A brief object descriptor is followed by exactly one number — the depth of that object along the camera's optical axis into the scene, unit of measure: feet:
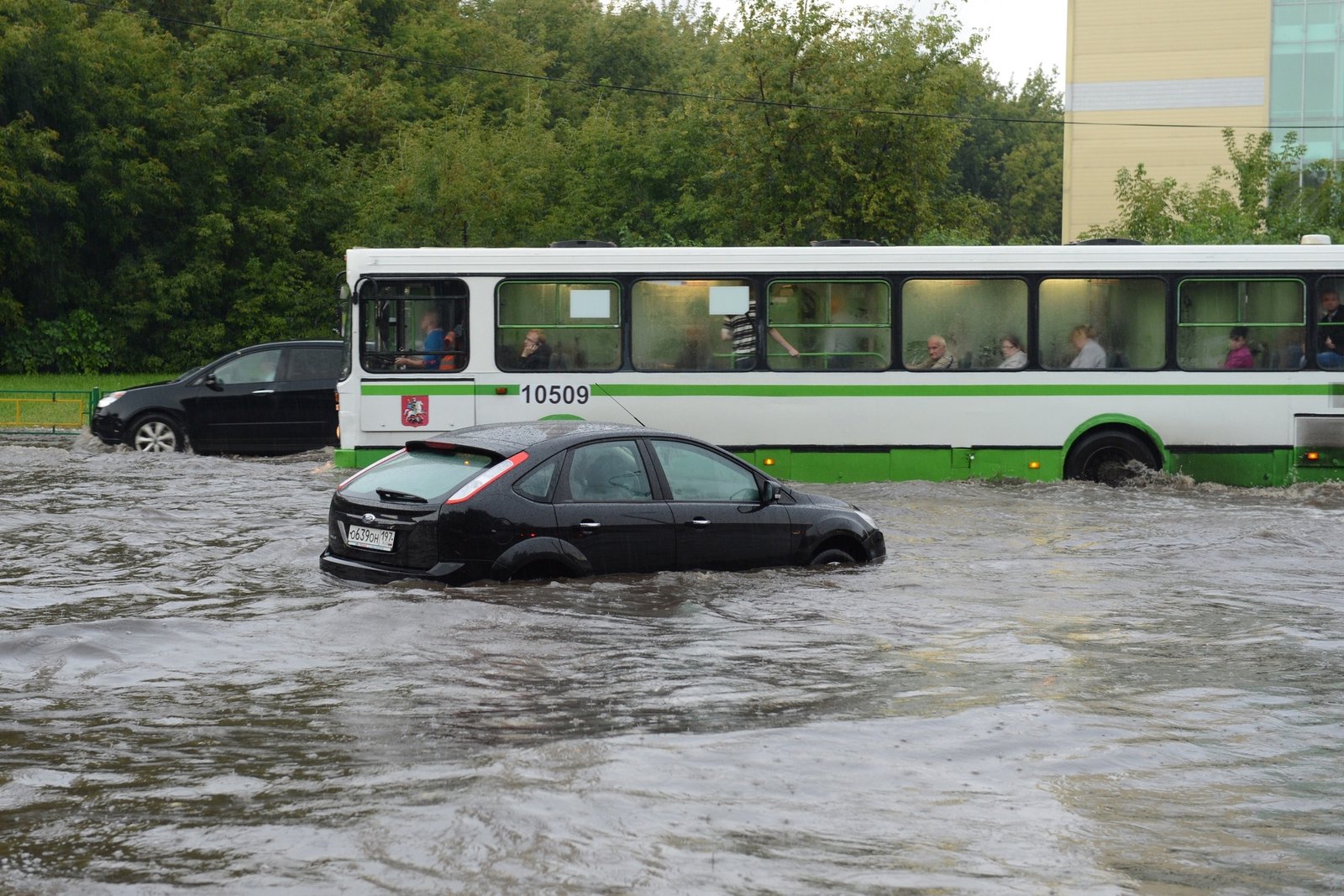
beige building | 194.90
